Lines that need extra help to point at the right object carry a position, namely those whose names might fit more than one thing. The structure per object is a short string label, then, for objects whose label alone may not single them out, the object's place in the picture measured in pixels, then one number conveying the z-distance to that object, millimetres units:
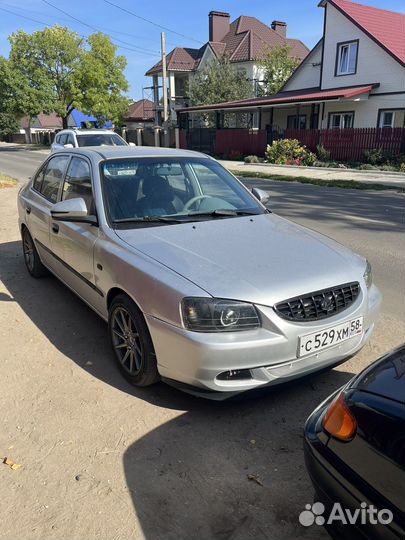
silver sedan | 2738
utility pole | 31802
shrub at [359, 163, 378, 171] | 20500
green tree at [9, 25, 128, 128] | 41594
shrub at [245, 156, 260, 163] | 25141
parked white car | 15453
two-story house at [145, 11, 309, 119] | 43188
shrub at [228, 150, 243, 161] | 28094
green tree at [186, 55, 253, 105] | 38312
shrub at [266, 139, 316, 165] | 23581
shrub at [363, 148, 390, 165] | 21403
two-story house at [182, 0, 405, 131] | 24078
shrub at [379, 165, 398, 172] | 19992
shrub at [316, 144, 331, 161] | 23547
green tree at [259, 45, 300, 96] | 38812
